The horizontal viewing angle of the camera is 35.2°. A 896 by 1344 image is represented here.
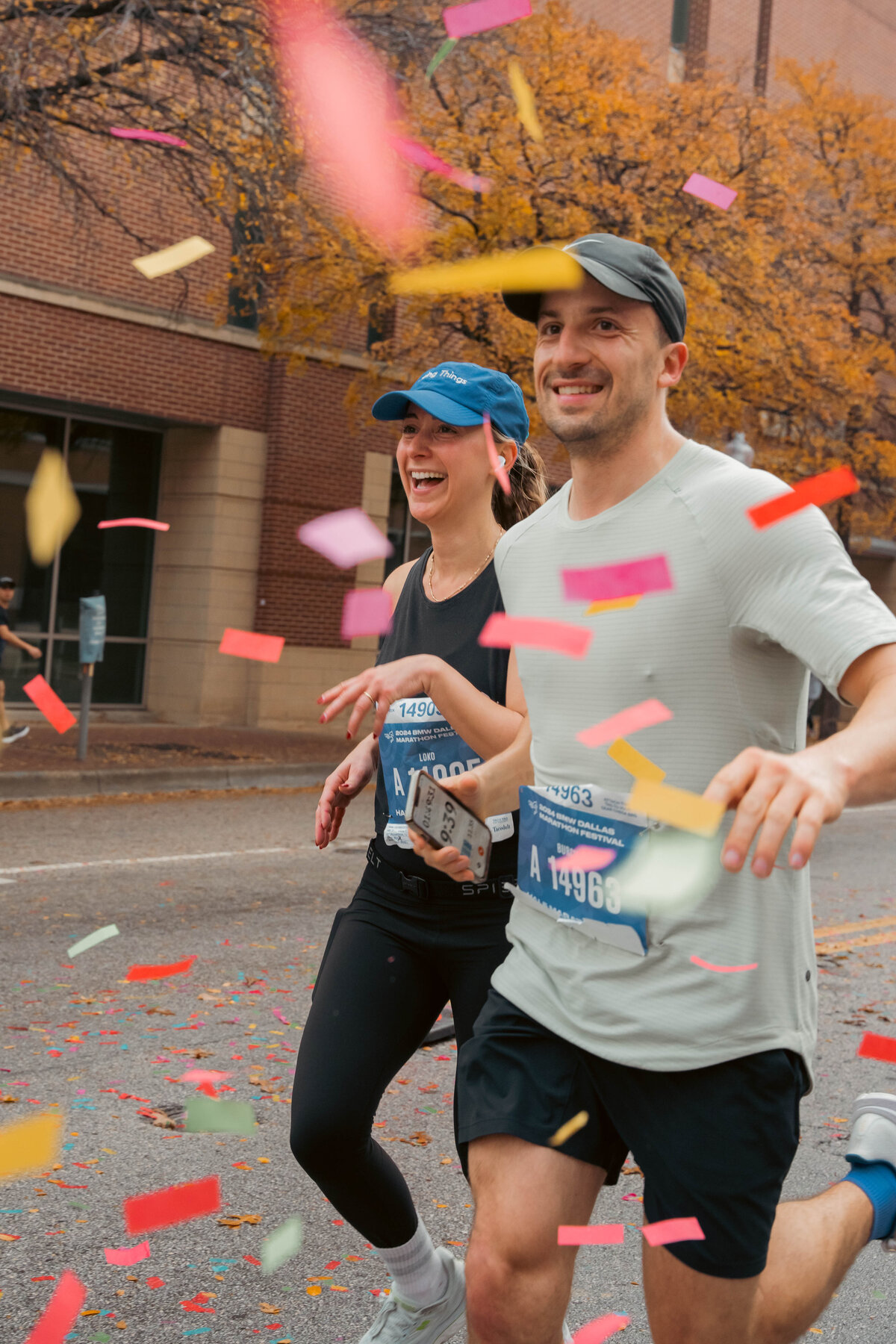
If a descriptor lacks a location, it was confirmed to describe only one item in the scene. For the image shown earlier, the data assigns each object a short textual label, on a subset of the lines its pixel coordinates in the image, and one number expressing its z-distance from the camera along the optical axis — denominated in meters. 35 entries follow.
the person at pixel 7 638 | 12.68
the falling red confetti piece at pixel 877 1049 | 3.25
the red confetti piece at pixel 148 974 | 5.43
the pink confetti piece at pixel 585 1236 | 2.28
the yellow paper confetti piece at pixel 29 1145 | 4.11
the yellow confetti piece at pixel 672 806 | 2.13
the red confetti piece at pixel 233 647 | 4.00
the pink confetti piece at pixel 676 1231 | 2.20
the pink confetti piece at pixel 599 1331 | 3.04
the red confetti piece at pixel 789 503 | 2.18
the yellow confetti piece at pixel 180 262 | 6.26
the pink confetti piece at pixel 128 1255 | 3.44
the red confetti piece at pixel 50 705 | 5.55
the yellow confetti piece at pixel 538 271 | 2.48
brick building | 16.59
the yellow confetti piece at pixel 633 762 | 2.28
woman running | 2.84
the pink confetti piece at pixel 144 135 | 12.40
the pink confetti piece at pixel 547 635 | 2.42
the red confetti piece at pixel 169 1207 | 3.59
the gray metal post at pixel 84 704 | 13.78
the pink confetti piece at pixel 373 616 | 3.44
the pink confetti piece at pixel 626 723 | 2.29
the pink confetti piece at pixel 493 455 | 3.27
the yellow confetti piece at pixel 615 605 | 2.33
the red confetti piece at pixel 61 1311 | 3.04
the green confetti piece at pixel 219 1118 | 4.42
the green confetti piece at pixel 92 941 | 6.49
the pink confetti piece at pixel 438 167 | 15.36
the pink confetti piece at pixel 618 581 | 2.30
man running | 2.19
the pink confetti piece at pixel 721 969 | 2.19
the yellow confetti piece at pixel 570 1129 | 2.35
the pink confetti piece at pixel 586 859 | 2.36
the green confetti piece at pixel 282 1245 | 3.53
